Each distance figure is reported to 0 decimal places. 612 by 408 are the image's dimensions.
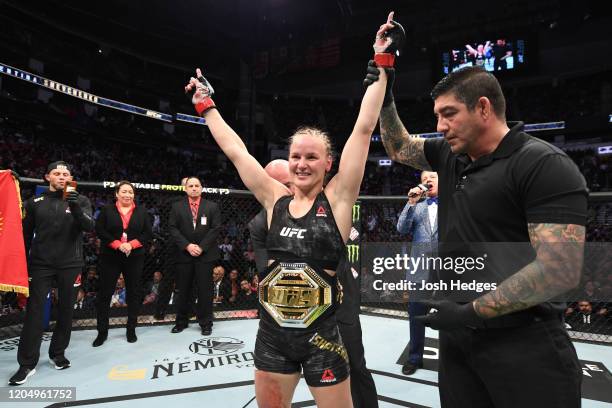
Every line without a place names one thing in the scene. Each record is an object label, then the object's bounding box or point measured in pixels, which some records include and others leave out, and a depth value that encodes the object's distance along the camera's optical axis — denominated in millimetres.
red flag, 3277
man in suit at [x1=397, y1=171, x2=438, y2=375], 3305
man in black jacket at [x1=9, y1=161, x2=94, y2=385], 3301
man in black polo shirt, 1057
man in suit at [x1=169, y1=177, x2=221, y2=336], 4539
